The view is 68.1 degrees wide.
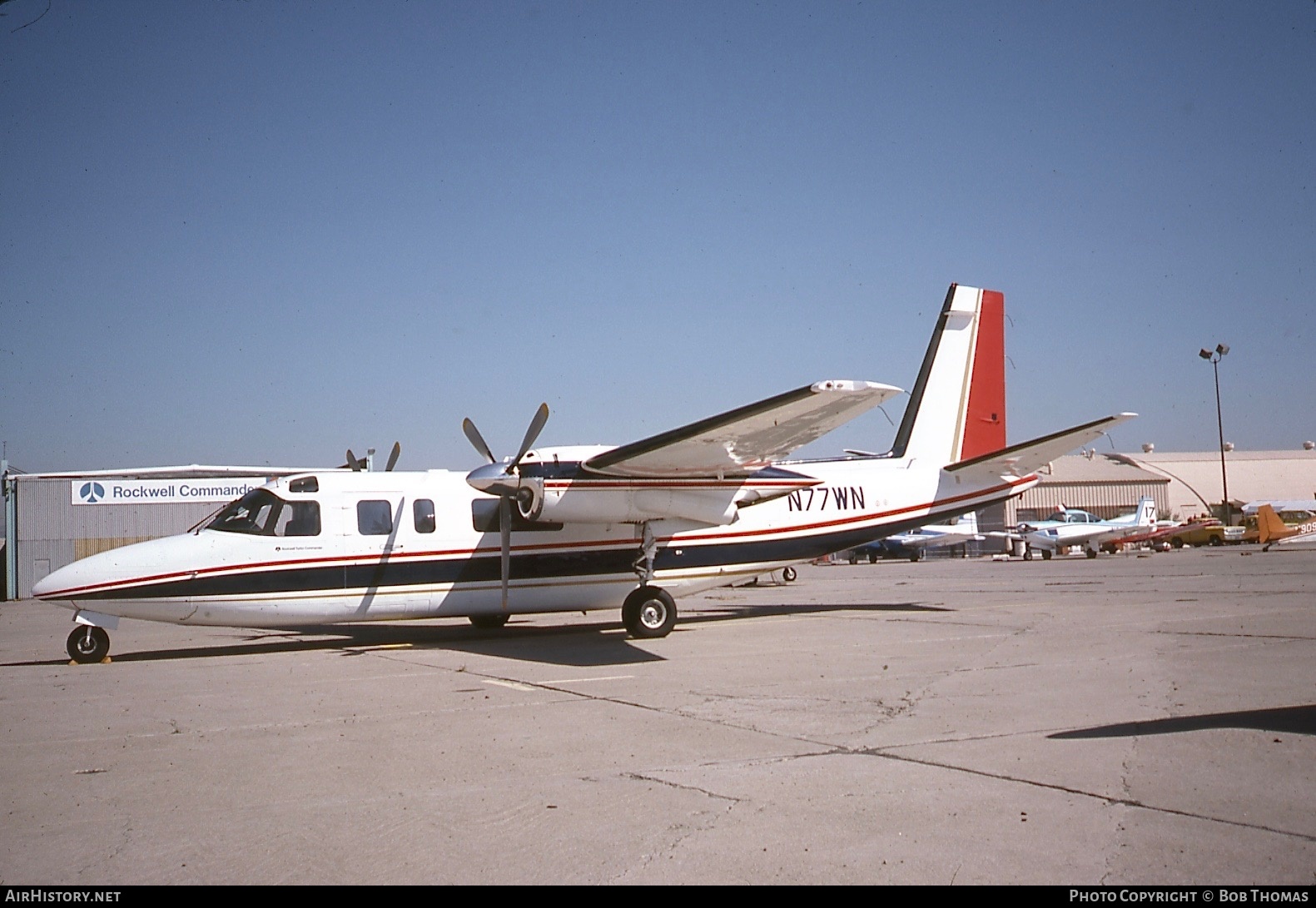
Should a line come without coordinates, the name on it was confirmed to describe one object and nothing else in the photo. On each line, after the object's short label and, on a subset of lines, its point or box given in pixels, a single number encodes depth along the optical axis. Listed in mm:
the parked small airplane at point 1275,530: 37500
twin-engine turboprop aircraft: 13430
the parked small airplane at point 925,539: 52406
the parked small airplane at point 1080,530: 46375
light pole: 57438
